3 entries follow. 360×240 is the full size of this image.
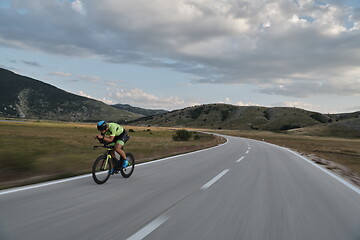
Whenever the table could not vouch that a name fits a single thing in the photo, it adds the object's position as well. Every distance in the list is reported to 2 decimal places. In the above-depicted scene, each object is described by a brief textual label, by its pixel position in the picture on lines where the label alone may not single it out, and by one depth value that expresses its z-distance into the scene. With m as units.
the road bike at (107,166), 7.03
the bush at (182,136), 39.88
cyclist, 7.11
